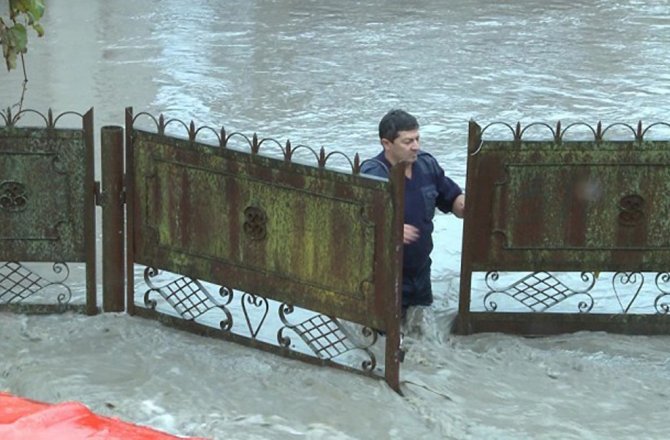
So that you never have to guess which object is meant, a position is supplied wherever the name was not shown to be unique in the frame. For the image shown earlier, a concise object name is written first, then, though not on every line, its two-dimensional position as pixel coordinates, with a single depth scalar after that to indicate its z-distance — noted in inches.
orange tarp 253.1
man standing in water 477.2
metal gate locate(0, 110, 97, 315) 476.9
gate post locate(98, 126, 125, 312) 477.2
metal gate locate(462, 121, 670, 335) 468.3
